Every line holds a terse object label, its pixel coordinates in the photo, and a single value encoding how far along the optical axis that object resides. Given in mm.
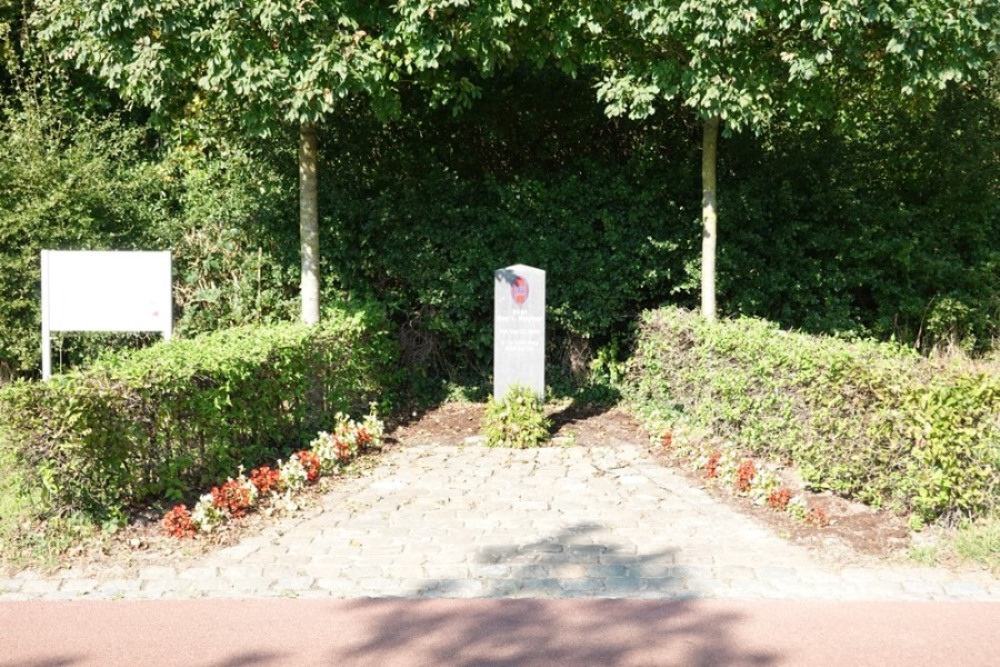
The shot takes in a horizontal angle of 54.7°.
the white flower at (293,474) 7332
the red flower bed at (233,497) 6547
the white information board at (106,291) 8688
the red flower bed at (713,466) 7930
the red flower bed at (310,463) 7750
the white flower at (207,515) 6273
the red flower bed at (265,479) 7066
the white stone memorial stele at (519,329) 9477
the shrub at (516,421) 9250
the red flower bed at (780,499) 6855
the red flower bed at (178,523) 6172
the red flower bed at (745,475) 7355
